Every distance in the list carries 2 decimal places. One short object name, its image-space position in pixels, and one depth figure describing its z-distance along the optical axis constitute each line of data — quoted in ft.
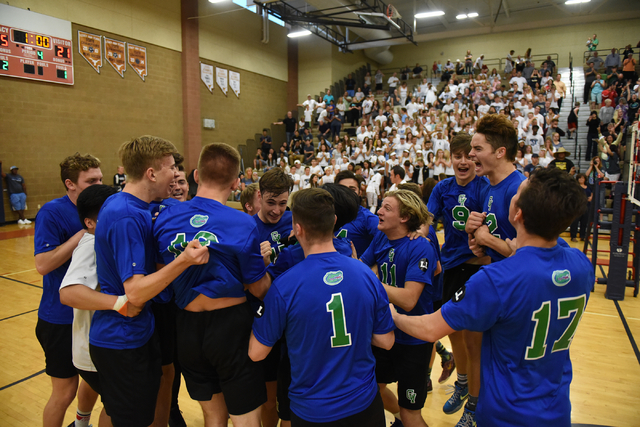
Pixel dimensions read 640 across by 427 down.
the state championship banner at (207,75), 56.70
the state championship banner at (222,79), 58.95
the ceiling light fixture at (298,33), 60.08
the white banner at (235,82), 61.05
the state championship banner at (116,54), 45.99
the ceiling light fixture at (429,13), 57.16
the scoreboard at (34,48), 37.73
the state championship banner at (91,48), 43.55
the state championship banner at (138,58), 48.29
